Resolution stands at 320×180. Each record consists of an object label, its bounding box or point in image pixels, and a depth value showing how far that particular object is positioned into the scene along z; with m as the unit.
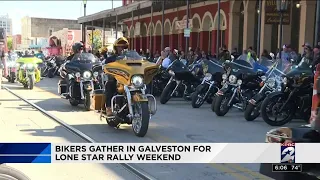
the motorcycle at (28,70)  17.27
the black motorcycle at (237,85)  10.92
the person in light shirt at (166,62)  14.16
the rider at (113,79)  8.64
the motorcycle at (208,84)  12.21
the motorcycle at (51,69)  23.93
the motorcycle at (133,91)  7.80
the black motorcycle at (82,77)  11.25
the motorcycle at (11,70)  19.14
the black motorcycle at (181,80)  13.37
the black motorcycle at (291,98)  9.47
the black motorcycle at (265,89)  10.07
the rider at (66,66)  10.55
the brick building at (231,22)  20.27
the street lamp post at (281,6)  14.97
